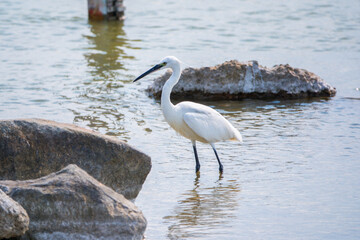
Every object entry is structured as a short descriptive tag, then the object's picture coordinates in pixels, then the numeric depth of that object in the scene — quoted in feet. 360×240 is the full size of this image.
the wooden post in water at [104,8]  123.24
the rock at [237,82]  70.74
